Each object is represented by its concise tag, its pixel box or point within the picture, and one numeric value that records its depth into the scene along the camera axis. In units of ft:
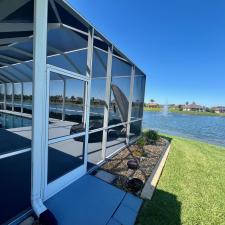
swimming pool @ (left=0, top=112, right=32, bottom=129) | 27.34
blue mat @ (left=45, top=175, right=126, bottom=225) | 7.70
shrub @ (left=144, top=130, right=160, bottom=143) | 24.04
